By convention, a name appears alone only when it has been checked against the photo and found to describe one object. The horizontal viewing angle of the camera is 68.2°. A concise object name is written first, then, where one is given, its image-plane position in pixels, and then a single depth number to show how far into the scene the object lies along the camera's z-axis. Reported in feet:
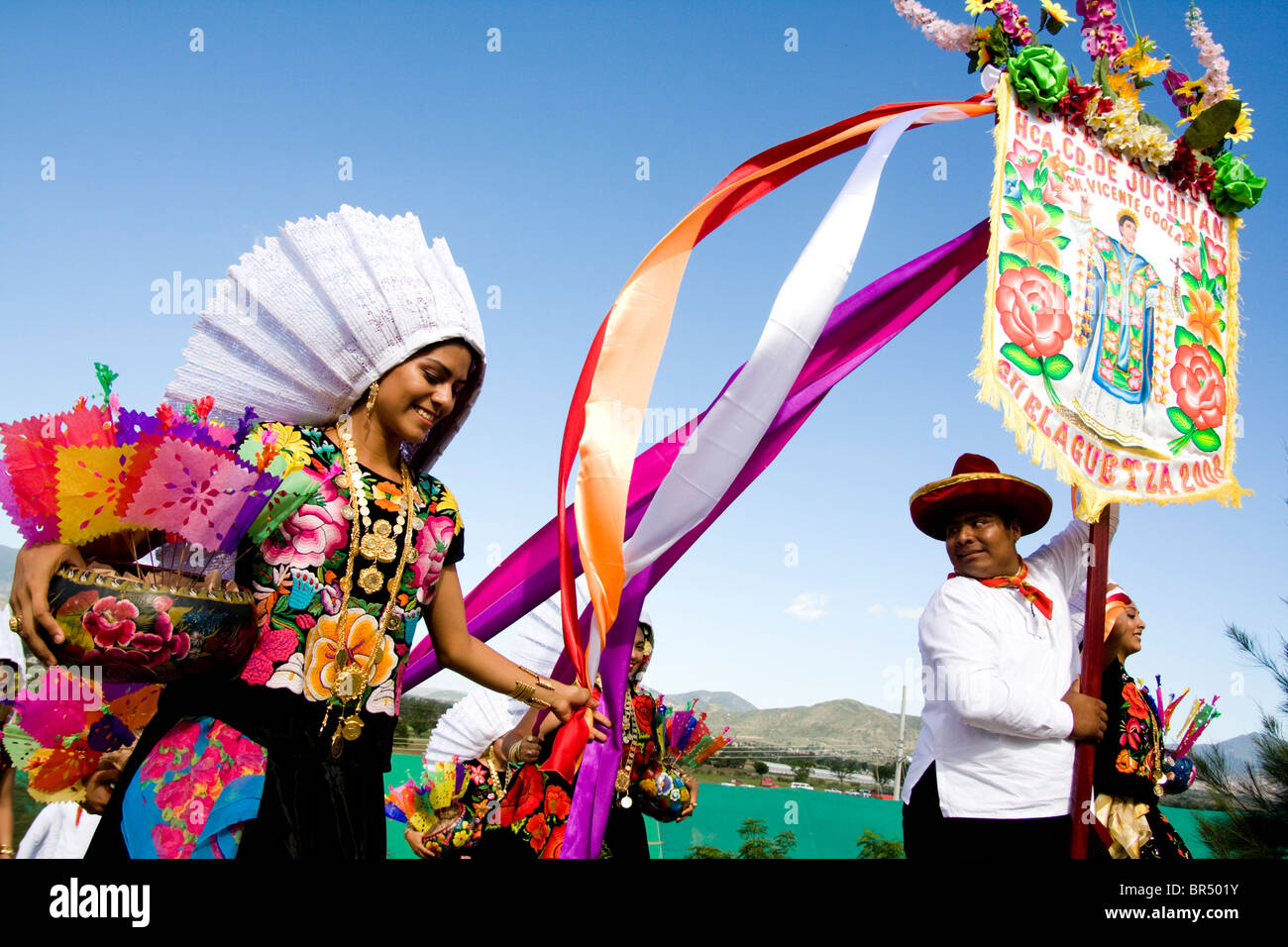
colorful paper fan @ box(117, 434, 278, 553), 6.42
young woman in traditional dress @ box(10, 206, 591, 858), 6.82
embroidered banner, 10.14
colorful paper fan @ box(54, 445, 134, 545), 6.20
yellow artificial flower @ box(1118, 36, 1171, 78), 11.46
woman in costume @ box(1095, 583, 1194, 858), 11.63
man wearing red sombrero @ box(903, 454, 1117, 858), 9.91
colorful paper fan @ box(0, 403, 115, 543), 6.18
